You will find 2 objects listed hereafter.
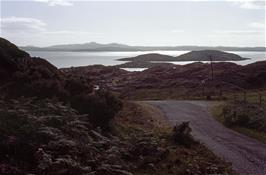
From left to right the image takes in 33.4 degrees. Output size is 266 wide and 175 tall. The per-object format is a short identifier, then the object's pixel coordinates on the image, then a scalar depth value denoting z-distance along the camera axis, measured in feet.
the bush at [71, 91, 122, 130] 55.88
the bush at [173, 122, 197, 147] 60.23
